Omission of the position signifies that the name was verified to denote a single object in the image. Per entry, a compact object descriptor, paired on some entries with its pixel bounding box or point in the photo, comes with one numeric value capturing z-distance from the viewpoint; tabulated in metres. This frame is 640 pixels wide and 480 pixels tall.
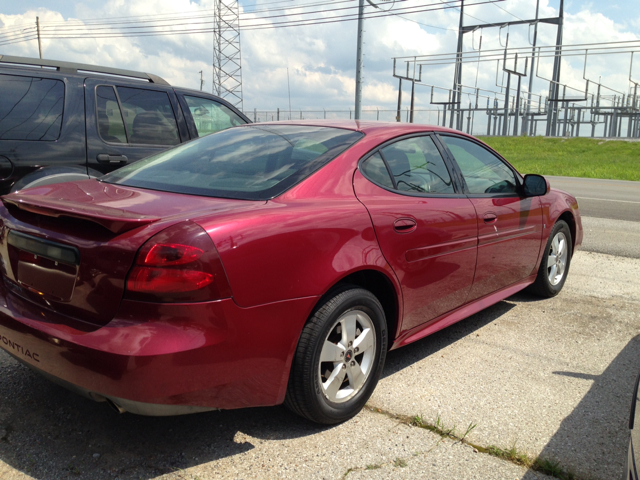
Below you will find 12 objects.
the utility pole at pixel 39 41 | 61.47
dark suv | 4.74
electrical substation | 32.69
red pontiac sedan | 2.19
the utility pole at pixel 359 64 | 20.11
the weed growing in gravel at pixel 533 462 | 2.47
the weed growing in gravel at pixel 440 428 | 2.76
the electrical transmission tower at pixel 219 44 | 50.09
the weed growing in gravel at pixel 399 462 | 2.51
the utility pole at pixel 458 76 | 36.72
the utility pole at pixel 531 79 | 32.69
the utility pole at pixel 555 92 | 33.09
